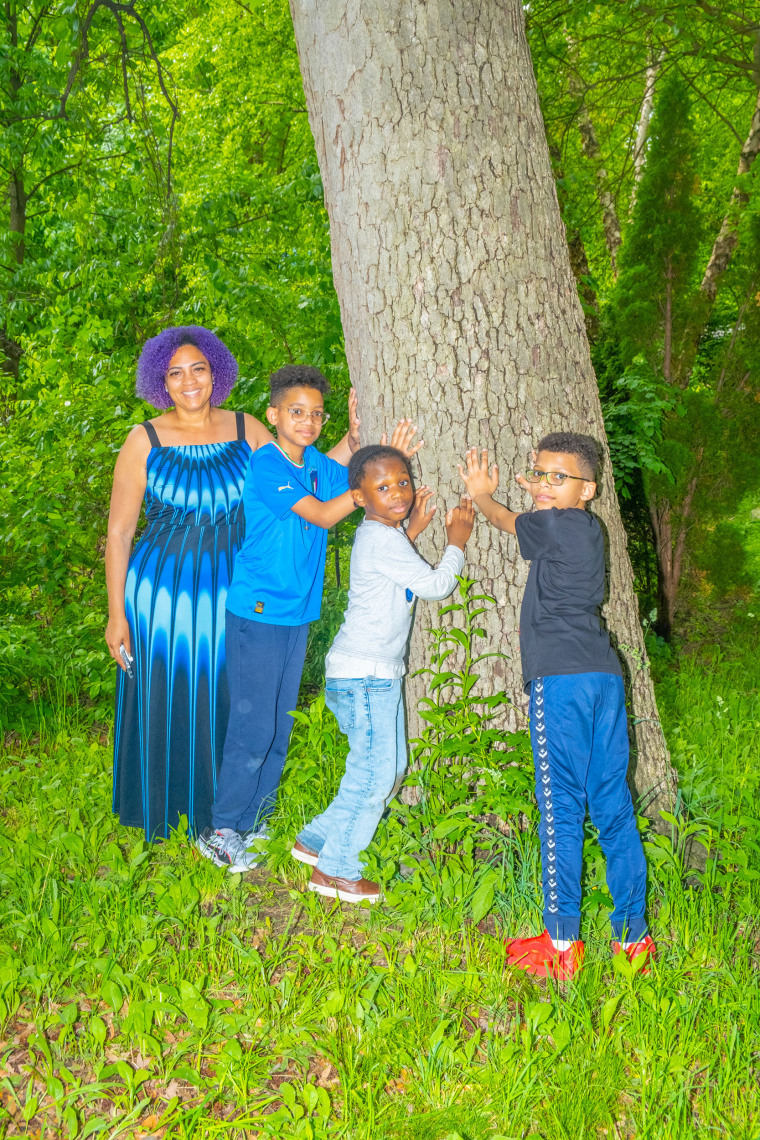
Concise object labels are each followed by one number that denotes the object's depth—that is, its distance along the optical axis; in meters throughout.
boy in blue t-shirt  3.23
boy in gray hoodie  2.92
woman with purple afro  3.50
